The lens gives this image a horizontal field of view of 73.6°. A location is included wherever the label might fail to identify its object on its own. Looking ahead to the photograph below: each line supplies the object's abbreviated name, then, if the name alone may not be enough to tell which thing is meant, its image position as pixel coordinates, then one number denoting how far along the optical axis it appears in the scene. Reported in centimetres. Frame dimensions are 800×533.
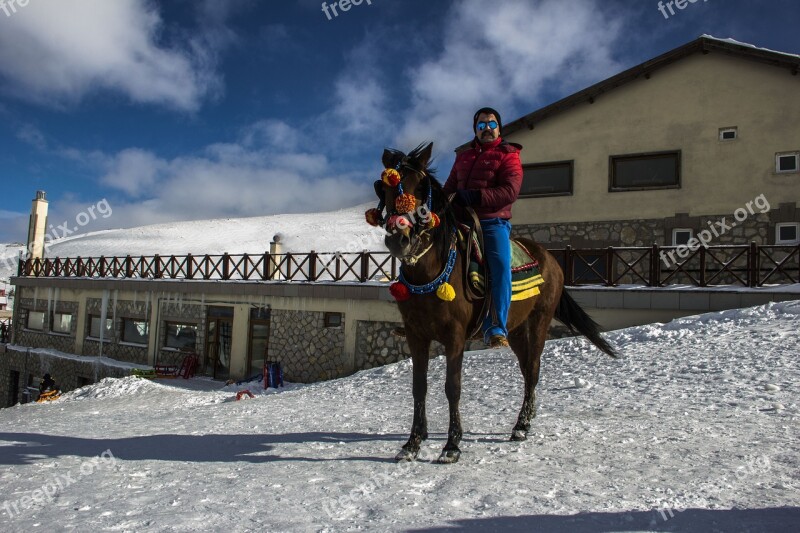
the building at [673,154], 1363
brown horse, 371
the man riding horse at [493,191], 416
